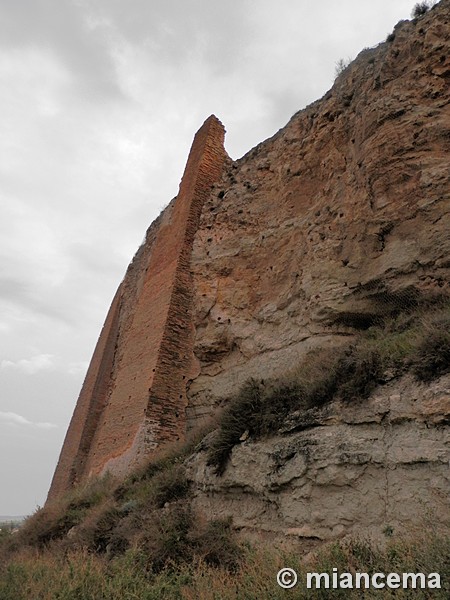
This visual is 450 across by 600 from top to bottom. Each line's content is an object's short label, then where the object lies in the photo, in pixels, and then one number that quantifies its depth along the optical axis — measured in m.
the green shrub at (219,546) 4.45
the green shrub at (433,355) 4.06
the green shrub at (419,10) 7.97
